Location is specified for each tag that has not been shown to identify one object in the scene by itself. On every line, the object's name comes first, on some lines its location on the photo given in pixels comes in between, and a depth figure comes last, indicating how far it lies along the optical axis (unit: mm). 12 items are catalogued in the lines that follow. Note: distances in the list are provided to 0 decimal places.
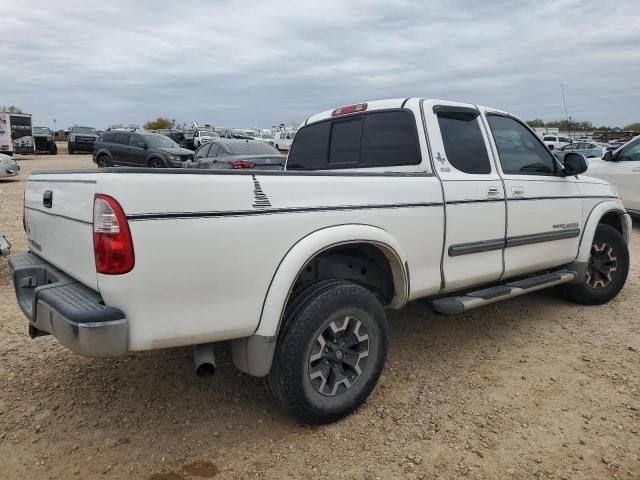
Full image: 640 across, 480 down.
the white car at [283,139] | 37219
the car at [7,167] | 14844
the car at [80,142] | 30500
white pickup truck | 2270
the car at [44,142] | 29641
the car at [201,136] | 32459
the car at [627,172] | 9375
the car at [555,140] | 32100
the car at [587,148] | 21242
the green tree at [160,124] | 87994
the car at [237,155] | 11859
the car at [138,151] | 17172
